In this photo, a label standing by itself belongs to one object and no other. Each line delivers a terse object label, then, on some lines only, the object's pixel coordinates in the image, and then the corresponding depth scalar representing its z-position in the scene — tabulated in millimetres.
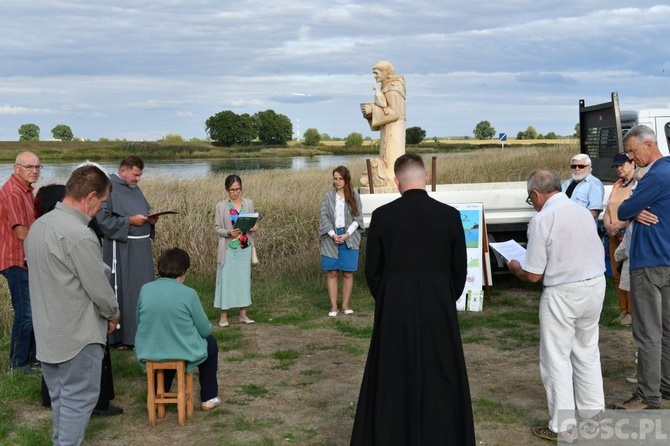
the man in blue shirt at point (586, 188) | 9023
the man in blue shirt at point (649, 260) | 5625
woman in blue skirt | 9273
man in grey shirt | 4547
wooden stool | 5637
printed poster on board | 9758
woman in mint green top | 5531
